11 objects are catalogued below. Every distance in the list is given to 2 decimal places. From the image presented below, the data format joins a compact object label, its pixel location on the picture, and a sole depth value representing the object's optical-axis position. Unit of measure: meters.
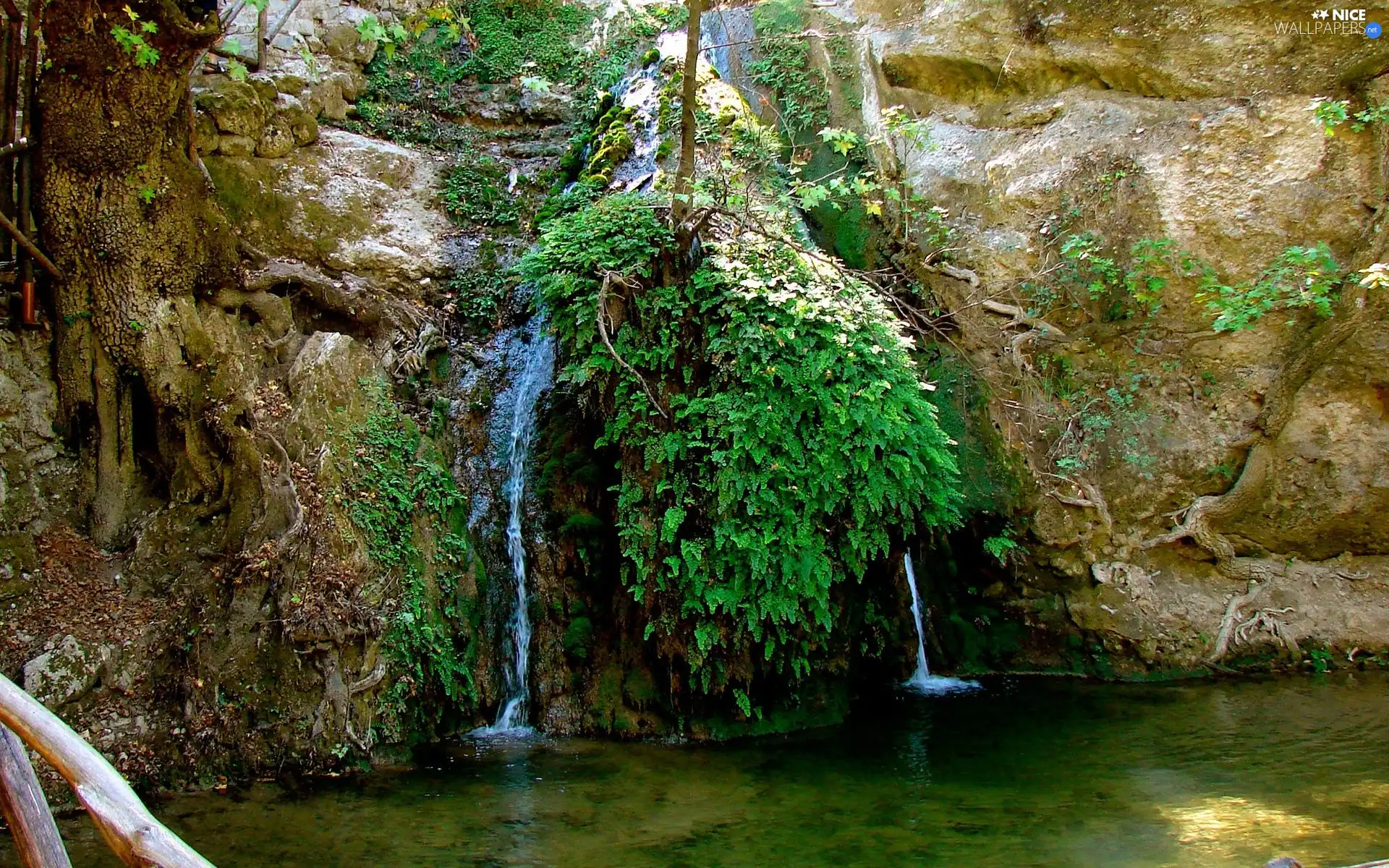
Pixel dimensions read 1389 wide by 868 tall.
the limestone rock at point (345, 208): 9.36
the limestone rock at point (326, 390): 7.47
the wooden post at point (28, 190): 6.64
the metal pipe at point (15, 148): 6.48
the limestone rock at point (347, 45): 11.98
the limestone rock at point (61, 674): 5.89
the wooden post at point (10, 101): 6.82
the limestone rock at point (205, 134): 9.20
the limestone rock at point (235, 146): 9.47
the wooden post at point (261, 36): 10.11
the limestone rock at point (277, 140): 9.82
